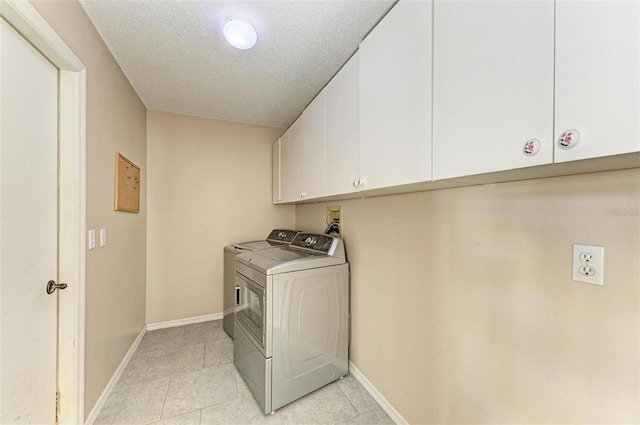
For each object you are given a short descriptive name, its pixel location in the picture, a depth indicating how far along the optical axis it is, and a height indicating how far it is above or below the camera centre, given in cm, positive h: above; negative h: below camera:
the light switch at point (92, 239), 152 -19
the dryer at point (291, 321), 164 -80
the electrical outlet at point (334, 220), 230 -10
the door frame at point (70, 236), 135 -16
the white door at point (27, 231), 102 -11
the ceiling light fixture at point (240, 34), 147 +105
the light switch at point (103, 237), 168 -21
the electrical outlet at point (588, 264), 79 -17
